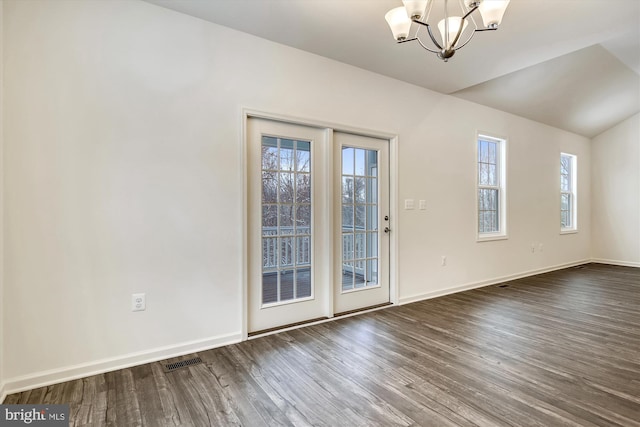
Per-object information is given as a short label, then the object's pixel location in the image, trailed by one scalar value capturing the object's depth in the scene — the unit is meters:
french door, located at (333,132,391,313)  3.51
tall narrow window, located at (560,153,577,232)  6.60
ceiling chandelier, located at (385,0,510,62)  1.93
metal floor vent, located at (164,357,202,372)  2.37
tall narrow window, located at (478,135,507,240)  5.07
